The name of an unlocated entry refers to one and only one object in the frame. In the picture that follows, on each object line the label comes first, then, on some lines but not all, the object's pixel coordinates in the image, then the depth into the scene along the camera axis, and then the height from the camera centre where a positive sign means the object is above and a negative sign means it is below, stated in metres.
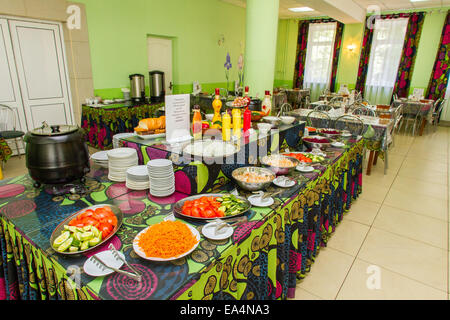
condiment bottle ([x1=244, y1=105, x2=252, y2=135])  2.11 -0.32
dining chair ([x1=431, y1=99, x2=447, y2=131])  6.66 -0.75
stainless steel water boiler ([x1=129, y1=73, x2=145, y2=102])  5.10 -0.26
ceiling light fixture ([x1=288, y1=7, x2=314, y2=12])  7.82 +1.85
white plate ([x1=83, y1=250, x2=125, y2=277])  0.99 -0.68
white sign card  1.75 -0.28
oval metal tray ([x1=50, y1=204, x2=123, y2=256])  1.10 -0.65
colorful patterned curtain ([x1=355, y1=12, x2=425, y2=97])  7.39 +0.77
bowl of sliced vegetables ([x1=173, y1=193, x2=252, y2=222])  1.38 -0.65
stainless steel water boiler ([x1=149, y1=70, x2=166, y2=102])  5.38 -0.24
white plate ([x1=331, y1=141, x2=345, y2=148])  2.71 -0.61
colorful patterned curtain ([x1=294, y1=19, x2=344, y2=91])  8.55 +0.85
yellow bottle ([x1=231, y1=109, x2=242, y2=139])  1.94 -0.32
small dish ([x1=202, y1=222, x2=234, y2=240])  1.21 -0.67
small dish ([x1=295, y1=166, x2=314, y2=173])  2.04 -0.64
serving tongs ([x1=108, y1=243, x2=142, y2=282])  0.97 -0.67
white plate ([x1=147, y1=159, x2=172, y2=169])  1.53 -0.48
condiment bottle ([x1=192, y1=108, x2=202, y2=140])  1.90 -0.33
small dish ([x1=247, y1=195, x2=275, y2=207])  1.52 -0.67
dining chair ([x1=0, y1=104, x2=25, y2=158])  3.88 -0.77
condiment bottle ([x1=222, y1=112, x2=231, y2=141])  1.87 -0.33
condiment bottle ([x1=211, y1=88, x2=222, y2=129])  2.06 -0.27
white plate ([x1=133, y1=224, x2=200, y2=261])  1.05 -0.66
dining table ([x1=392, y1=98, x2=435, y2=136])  6.28 -0.60
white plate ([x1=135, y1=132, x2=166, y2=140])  1.91 -0.42
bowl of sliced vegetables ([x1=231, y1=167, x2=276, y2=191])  1.65 -0.61
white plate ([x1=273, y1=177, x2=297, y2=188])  1.79 -0.66
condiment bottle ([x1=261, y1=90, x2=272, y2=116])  2.71 -0.27
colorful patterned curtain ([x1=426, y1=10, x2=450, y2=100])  7.08 +0.29
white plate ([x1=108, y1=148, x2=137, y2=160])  1.73 -0.49
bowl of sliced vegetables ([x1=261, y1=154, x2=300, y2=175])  1.93 -0.60
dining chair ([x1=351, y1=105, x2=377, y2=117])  4.89 -0.57
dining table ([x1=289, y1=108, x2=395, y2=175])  3.82 -0.66
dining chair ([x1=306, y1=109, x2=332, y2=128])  4.13 -0.61
